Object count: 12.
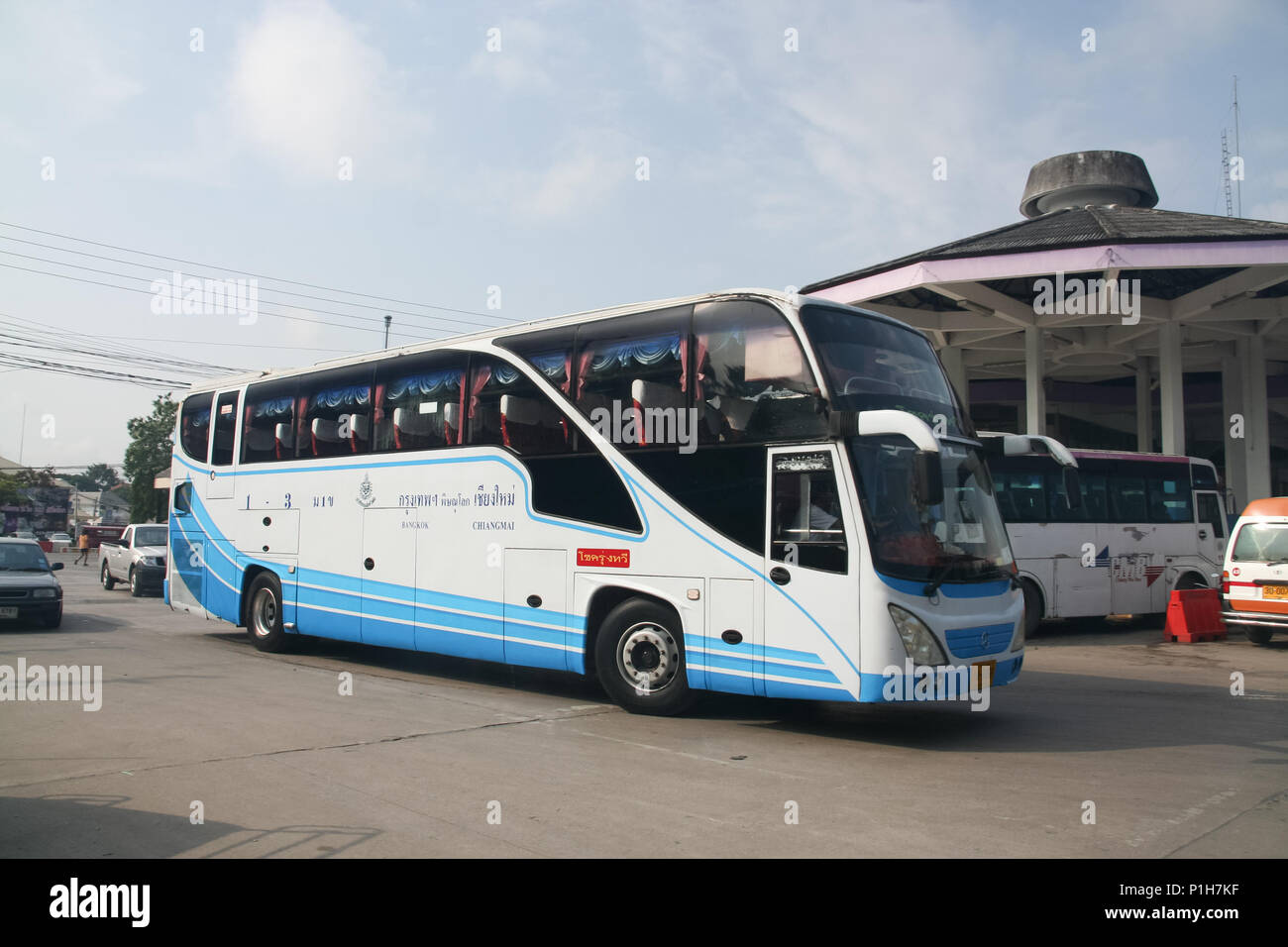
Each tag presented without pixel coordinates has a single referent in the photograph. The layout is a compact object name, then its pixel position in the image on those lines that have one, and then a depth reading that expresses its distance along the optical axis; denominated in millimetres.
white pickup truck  24812
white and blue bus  7988
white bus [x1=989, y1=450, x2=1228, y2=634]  17578
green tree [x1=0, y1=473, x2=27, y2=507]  85550
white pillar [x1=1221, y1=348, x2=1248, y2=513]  30953
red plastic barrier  17250
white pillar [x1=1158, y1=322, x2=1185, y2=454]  25250
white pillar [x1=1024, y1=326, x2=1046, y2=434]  26375
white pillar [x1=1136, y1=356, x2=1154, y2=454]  34938
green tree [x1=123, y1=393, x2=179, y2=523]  68562
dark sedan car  15648
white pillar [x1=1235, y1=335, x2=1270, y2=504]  27562
